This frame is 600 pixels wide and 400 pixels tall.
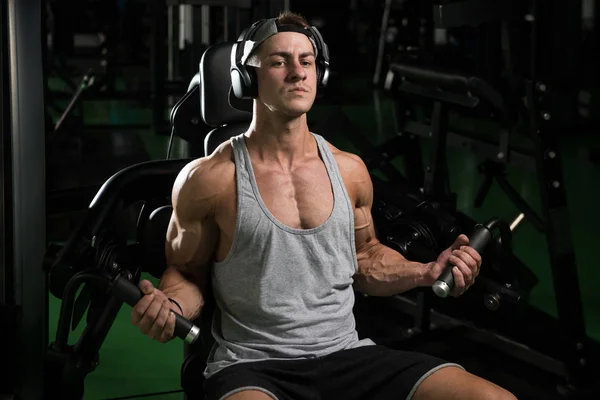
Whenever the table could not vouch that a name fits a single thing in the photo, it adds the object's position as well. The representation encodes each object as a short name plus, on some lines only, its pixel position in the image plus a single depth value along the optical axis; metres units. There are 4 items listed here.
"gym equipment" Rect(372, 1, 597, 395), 4.16
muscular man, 2.69
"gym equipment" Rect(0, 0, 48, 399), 3.40
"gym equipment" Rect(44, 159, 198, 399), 2.86
